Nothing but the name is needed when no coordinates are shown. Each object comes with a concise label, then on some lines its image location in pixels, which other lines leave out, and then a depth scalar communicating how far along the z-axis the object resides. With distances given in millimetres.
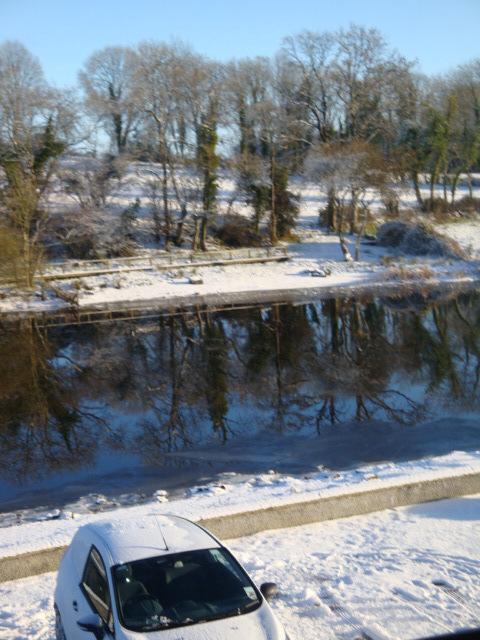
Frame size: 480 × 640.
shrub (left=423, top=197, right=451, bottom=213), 56594
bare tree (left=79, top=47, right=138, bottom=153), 58969
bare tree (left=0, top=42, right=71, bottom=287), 43812
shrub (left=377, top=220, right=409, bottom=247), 48375
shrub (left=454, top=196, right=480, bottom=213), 57062
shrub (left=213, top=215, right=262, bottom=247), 50781
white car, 5625
